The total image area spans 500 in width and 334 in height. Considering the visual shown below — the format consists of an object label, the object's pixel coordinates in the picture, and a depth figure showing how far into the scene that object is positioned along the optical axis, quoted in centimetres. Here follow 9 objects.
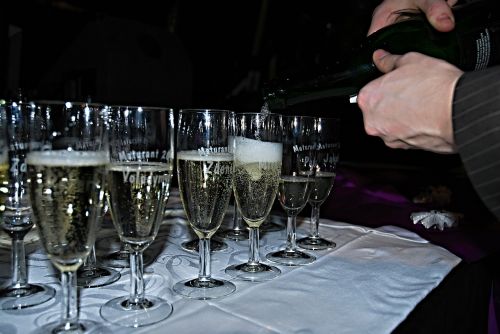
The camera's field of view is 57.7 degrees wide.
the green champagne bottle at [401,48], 95
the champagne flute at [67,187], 54
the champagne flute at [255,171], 81
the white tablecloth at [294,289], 59
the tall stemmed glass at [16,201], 61
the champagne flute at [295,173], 90
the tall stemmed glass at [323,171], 98
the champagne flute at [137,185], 64
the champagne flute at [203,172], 73
